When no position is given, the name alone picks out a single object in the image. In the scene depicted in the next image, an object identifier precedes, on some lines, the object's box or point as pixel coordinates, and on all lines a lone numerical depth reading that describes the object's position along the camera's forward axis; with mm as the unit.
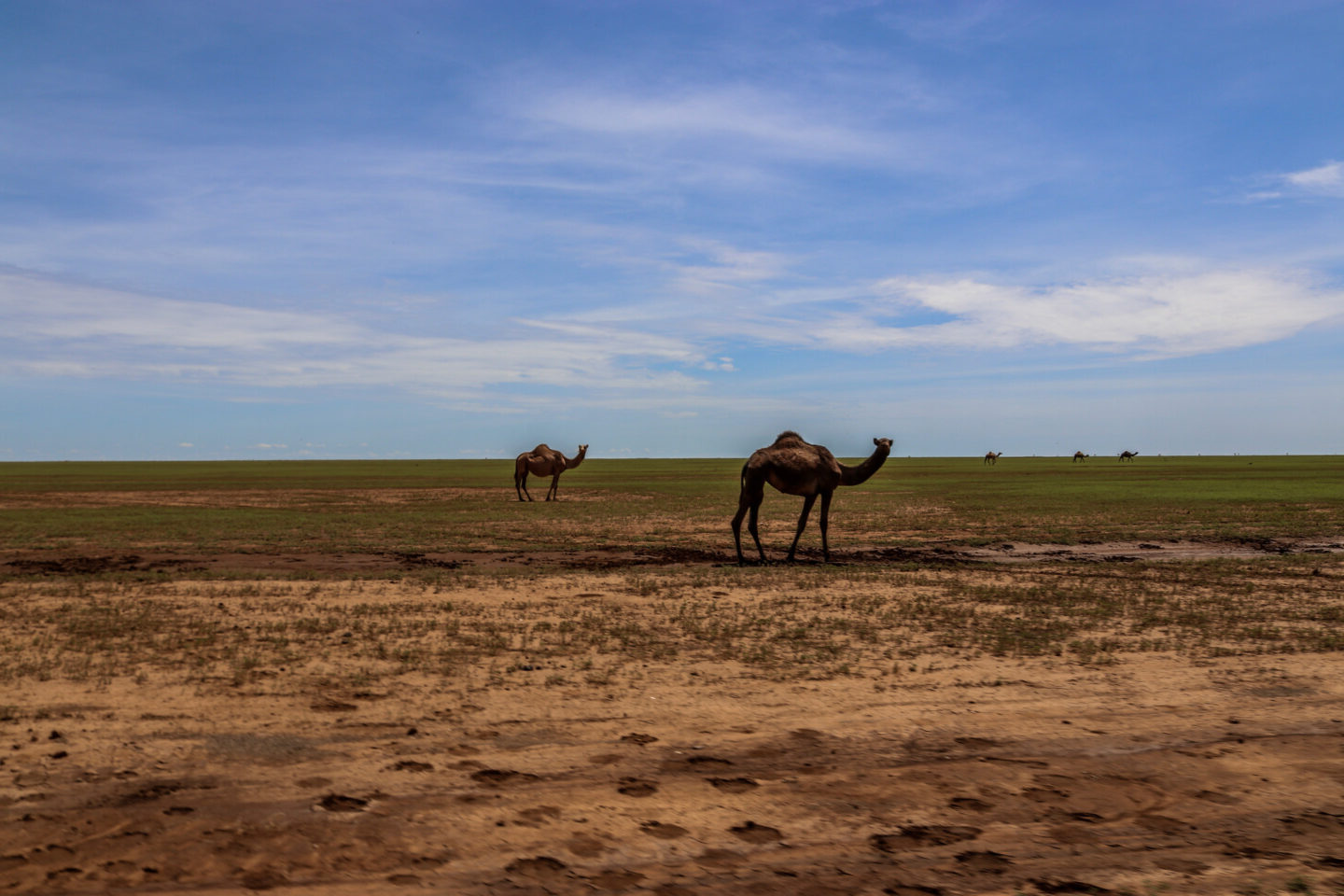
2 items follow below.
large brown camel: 18359
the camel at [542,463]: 40562
